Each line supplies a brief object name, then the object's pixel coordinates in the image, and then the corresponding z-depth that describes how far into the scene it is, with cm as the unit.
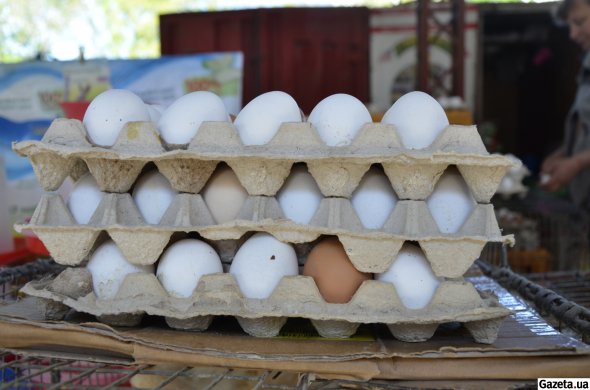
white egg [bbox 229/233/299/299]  73
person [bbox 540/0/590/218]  136
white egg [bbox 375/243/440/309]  72
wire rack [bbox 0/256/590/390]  68
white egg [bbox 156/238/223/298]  73
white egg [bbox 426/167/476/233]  73
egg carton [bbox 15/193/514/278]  72
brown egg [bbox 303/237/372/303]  73
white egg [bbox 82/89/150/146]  75
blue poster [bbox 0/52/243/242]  134
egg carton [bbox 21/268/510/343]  71
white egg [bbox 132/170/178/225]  76
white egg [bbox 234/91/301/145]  74
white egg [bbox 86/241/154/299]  75
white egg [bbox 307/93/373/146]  74
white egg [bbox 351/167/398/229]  74
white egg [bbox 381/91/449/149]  73
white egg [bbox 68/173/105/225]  76
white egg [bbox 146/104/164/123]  79
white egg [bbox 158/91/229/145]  75
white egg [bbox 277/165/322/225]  74
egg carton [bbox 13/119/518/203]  72
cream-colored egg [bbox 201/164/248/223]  75
